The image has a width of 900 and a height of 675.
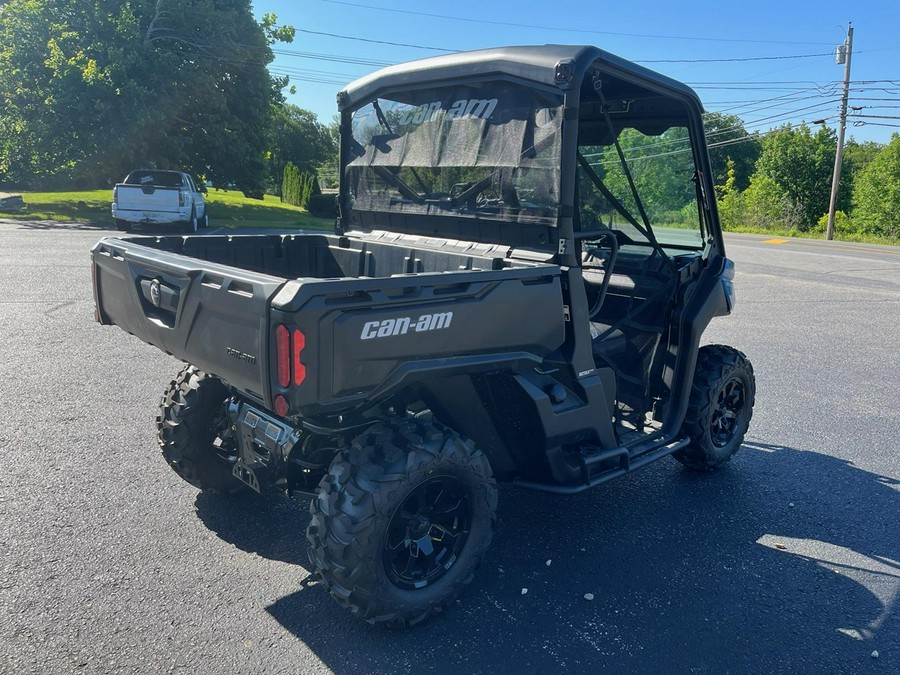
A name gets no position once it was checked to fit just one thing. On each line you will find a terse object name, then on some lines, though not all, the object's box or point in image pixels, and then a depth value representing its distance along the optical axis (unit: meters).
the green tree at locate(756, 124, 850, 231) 43.03
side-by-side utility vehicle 2.90
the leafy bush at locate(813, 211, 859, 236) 39.65
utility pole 34.25
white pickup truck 18.72
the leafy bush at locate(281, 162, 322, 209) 34.28
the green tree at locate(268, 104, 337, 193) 56.81
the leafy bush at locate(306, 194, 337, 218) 31.06
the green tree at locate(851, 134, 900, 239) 38.66
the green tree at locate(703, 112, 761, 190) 53.56
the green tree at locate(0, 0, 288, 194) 22.44
